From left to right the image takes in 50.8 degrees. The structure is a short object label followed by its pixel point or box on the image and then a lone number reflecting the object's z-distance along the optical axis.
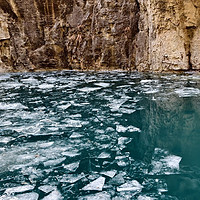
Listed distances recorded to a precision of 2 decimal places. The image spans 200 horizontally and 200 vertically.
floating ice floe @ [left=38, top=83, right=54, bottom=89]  15.57
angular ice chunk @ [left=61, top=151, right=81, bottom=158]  5.38
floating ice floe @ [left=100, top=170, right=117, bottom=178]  4.42
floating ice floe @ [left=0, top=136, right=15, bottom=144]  6.32
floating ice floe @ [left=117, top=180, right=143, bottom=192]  3.95
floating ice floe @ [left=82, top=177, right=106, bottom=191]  3.99
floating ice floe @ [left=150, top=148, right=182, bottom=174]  4.51
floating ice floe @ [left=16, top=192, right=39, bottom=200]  3.81
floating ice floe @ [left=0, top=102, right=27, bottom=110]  9.91
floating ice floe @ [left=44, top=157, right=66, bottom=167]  5.00
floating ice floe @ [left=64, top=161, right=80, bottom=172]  4.74
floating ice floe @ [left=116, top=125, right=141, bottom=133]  6.81
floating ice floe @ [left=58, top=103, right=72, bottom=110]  9.81
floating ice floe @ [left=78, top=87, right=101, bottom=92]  13.71
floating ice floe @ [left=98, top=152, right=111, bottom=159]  5.21
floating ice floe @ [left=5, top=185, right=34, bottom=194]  4.04
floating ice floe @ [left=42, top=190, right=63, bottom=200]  3.79
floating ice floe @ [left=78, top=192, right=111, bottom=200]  3.73
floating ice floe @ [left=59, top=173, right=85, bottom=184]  4.30
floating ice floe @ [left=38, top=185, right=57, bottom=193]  4.04
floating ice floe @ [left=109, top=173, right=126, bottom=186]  4.16
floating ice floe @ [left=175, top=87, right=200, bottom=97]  11.00
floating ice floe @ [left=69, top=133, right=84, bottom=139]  6.46
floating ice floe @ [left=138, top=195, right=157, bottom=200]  3.71
